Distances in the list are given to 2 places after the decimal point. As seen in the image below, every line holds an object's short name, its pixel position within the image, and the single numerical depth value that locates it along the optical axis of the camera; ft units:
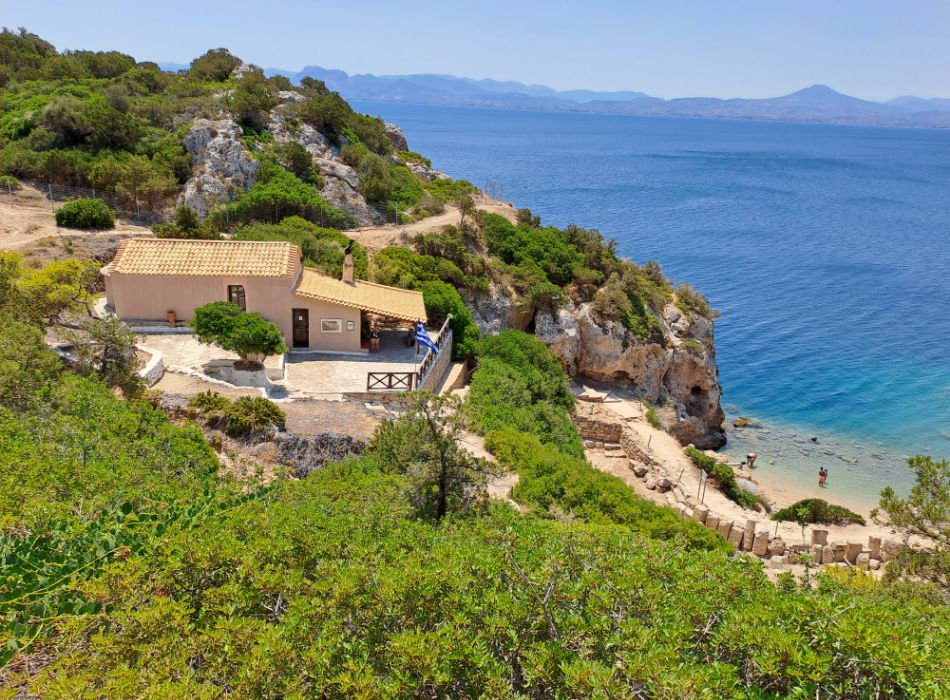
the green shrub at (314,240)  102.58
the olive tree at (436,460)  47.42
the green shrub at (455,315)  96.70
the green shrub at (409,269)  102.99
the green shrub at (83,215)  113.09
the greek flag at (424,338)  83.66
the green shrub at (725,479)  93.35
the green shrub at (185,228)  106.01
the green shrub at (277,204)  123.34
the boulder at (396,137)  201.26
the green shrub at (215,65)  188.14
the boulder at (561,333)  115.14
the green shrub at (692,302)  140.87
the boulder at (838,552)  73.77
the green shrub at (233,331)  76.02
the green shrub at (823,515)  84.84
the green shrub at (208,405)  64.34
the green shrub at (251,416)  61.72
